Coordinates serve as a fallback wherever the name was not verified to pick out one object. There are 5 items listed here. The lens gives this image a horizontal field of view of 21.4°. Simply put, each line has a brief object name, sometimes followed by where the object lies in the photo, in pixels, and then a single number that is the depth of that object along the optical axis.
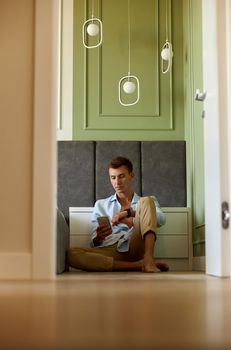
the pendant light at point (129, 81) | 4.54
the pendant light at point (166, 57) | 4.44
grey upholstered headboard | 4.31
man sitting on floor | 3.46
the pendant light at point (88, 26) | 4.44
